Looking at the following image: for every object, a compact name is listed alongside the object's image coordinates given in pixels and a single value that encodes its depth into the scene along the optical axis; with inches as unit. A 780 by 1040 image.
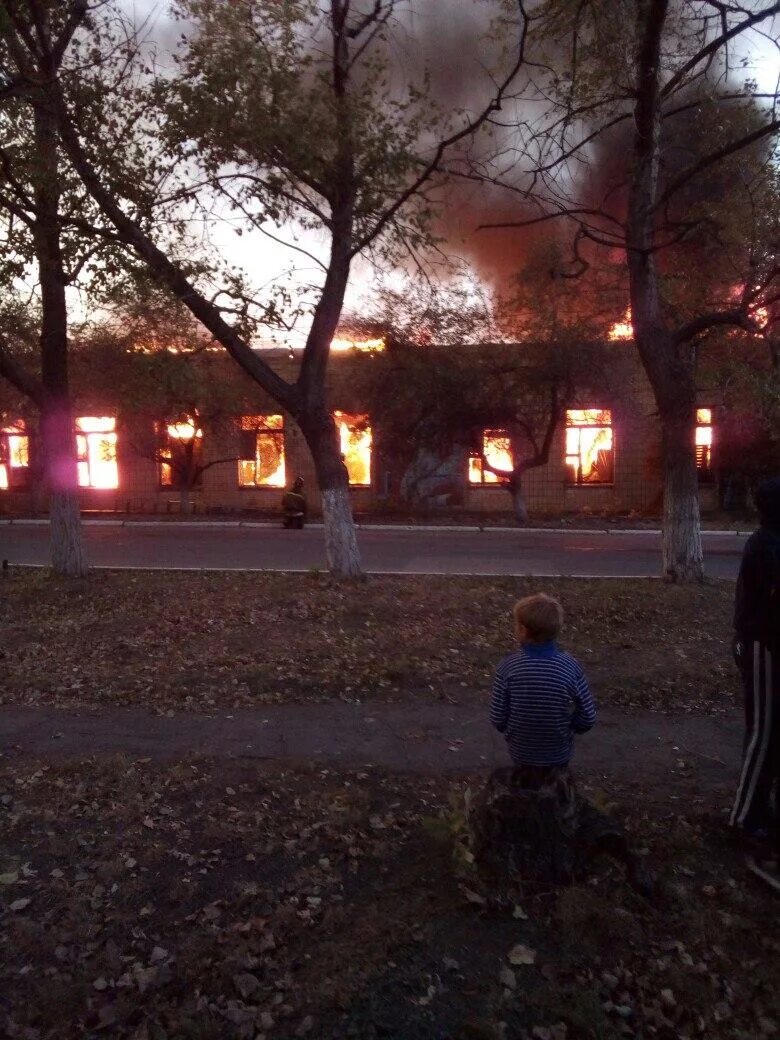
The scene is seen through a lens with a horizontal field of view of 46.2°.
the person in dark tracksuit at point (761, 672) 158.6
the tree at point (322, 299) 390.6
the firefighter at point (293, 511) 848.3
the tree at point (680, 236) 381.4
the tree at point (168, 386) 393.1
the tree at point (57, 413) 434.3
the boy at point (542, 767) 149.6
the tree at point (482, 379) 796.6
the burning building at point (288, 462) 898.7
